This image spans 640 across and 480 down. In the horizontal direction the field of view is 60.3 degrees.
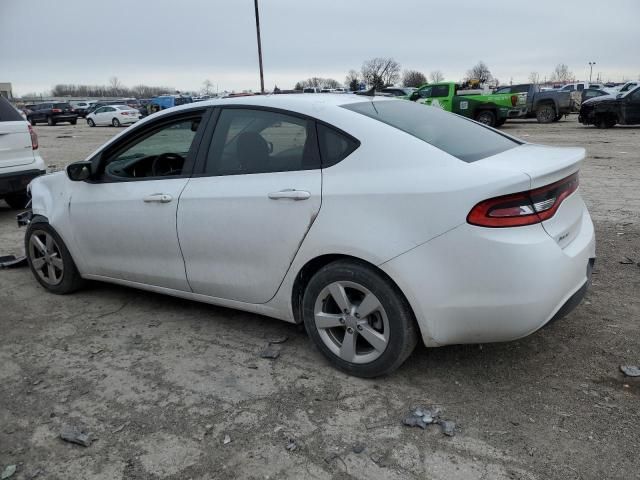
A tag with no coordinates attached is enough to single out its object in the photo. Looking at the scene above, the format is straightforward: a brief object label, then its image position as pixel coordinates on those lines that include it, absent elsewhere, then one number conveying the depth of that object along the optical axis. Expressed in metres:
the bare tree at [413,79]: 78.53
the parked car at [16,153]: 7.19
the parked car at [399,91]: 28.20
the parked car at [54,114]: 37.91
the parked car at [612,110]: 18.78
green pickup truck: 21.16
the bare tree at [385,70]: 84.69
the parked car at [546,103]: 24.09
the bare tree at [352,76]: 80.24
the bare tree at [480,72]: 87.94
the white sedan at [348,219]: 2.66
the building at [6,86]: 87.28
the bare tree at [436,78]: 92.06
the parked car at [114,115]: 33.91
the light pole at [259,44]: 22.42
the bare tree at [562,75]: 124.88
